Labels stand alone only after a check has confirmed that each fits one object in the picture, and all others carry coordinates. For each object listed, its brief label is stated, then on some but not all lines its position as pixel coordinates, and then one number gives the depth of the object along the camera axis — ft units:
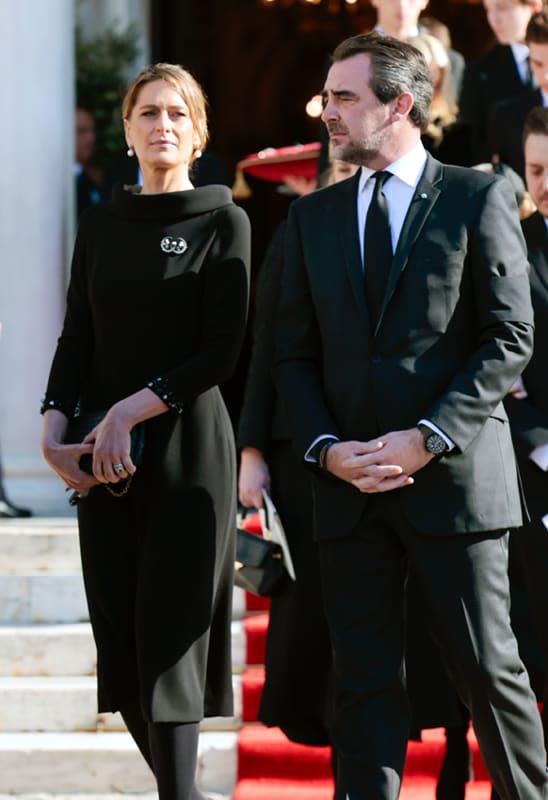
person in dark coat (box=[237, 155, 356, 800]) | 30.48
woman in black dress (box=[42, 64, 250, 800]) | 26.53
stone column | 48.39
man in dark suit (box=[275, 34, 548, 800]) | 24.29
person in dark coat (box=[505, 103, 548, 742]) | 29.73
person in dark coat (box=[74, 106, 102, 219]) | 55.72
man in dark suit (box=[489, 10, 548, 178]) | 37.73
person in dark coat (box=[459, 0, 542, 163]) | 39.68
